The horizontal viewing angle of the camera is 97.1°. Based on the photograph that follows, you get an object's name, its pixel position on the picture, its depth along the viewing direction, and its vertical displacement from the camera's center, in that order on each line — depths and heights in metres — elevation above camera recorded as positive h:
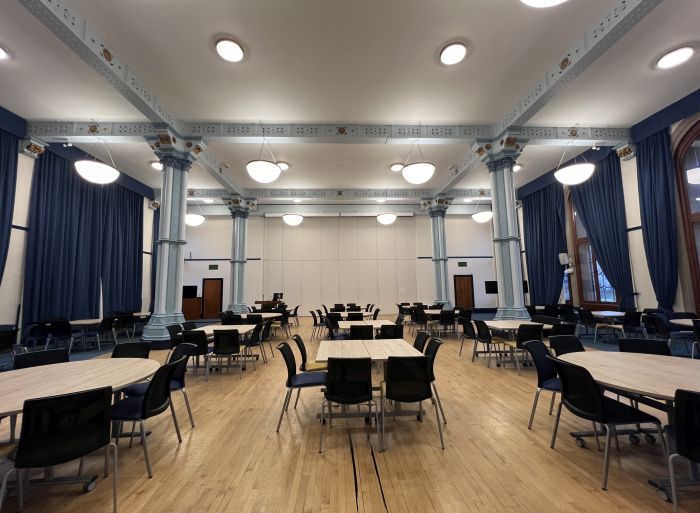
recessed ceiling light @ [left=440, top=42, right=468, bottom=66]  4.69 +3.60
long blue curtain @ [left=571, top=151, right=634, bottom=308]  7.75 +1.60
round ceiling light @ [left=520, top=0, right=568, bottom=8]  3.07 +2.81
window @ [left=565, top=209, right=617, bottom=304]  8.88 +0.29
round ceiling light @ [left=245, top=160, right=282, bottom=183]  6.09 +2.37
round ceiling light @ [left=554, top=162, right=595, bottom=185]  5.96 +2.17
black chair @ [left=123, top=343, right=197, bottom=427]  2.96 -0.88
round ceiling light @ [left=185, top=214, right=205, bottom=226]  10.38 +2.40
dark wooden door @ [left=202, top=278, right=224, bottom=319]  13.81 -0.29
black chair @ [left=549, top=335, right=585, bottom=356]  3.31 -0.64
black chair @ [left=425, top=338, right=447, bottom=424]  2.79 -0.63
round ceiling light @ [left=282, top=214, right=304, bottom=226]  11.03 +2.51
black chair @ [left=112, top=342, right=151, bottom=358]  3.36 -0.65
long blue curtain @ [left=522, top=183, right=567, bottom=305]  10.12 +1.52
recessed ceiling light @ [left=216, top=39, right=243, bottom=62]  4.53 +3.58
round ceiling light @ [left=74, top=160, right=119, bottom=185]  5.59 +2.22
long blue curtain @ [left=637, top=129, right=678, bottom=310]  6.65 +1.52
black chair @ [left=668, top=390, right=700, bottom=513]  1.69 -0.79
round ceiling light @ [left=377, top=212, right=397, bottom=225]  11.29 +2.56
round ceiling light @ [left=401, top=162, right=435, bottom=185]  6.48 +2.44
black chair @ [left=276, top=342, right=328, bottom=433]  3.05 -0.93
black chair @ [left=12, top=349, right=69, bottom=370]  2.82 -0.63
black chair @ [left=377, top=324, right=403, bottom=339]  4.52 -0.65
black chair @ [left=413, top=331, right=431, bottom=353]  3.54 -0.63
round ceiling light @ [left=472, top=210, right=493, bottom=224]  11.18 +2.55
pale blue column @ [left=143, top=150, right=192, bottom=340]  6.57 +1.04
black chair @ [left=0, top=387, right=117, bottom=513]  1.69 -0.80
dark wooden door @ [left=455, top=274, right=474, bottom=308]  14.67 -0.28
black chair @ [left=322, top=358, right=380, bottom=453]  2.71 -0.83
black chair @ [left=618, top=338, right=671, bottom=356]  3.07 -0.64
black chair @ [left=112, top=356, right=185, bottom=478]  2.34 -0.93
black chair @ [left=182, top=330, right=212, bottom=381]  4.54 -0.73
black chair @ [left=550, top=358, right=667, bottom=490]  2.15 -0.89
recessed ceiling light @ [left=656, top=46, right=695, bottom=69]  4.83 +3.61
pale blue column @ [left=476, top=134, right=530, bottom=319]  6.71 +1.38
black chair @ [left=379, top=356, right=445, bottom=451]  2.72 -0.81
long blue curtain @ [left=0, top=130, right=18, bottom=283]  6.23 +2.19
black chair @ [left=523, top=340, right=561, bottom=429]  2.98 -0.81
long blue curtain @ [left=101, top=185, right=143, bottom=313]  9.11 +1.31
